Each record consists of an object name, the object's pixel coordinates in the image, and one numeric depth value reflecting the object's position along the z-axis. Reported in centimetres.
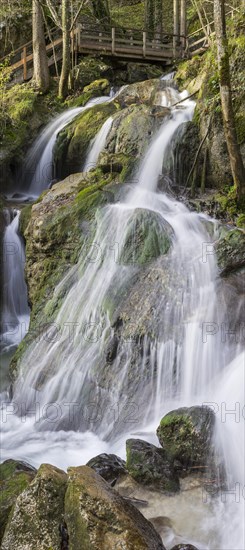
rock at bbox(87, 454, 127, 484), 512
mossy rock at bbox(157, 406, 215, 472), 515
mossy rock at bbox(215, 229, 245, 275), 740
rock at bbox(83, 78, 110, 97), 1590
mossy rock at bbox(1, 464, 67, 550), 351
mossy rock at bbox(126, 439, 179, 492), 498
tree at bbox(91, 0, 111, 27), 2120
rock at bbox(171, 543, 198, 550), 407
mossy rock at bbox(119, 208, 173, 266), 805
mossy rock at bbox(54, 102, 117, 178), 1272
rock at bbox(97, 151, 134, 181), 1037
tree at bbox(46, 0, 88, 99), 1503
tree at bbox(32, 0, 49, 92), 1659
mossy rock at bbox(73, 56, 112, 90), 1714
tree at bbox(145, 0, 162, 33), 2333
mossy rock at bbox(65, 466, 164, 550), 332
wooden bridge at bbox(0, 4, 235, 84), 1783
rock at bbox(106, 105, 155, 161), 1118
